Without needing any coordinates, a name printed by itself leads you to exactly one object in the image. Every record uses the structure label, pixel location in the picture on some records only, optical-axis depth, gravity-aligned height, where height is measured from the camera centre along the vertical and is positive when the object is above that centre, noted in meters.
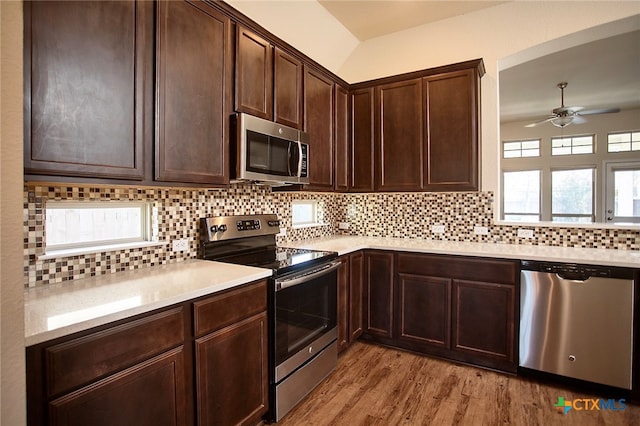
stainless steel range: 1.94 -0.57
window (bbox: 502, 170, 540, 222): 6.96 +0.36
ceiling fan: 4.61 +1.35
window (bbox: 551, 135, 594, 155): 6.45 +1.31
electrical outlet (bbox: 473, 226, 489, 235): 3.08 -0.17
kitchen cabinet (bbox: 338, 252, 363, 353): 2.73 -0.74
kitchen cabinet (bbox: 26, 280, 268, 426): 1.06 -0.61
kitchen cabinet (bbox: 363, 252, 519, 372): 2.52 -0.76
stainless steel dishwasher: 2.17 -0.74
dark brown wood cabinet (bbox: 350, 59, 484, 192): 2.82 +0.74
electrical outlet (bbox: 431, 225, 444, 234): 3.27 -0.17
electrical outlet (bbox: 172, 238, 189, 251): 2.09 -0.21
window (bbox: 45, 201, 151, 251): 1.64 -0.07
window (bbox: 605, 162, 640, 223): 6.09 +0.35
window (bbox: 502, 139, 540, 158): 6.97 +1.34
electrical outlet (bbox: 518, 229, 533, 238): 2.92 -0.18
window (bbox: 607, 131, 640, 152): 6.06 +1.29
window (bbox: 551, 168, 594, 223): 6.45 +0.33
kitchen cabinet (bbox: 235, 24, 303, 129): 2.14 +0.92
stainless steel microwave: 2.08 +0.41
